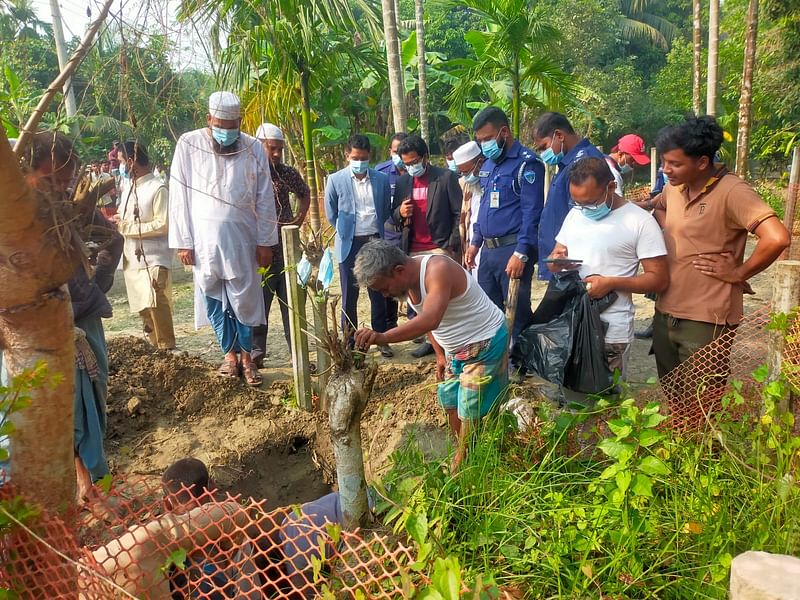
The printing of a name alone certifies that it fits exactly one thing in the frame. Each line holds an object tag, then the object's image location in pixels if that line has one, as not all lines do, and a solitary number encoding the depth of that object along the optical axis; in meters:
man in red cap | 6.88
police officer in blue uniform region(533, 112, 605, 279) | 3.83
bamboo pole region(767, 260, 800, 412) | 2.53
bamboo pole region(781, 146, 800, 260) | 6.60
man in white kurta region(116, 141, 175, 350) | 5.02
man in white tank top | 2.63
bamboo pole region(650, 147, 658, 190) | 11.85
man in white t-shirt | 2.82
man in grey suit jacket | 5.09
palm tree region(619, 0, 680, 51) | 27.47
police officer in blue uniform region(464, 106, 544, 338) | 4.27
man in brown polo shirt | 2.57
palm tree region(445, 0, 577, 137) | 7.98
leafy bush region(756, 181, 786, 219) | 11.19
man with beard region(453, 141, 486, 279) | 4.83
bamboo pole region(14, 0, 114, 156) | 1.43
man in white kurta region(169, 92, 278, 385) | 4.18
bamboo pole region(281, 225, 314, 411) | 3.91
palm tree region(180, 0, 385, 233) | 6.02
